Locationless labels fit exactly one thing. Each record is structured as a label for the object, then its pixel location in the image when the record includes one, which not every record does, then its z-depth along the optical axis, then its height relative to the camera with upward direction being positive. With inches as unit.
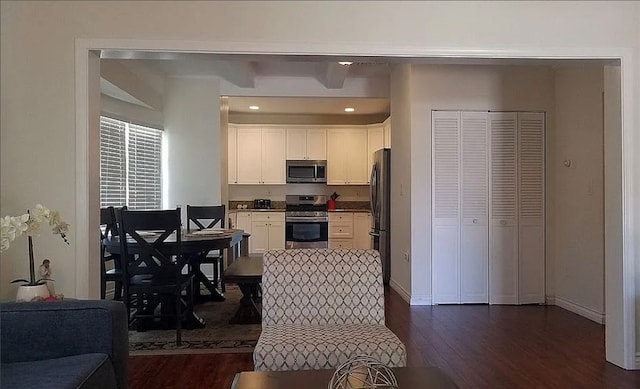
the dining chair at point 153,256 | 135.4 -18.0
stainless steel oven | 325.1 -23.4
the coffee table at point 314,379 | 63.0 -25.7
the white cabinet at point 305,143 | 333.7 +37.4
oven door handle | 327.9 -16.6
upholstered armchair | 101.1 -21.6
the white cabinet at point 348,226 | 327.6 -21.6
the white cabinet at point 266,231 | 327.9 -24.9
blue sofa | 75.7 -22.9
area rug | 135.5 -44.4
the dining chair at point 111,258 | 149.2 -21.1
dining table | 143.3 -15.1
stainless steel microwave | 331.6 +17.3
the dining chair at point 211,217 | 205.5 -9.6
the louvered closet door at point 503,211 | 192.1 -6.7
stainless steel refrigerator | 236.8 -4.6
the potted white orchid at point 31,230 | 82.7 -6.3
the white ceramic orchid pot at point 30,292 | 90.0 -18.6
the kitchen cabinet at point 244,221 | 327.3 -17.7
